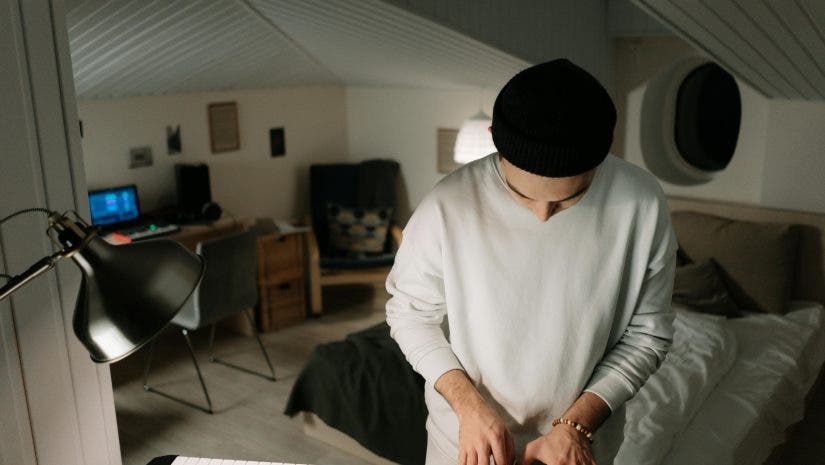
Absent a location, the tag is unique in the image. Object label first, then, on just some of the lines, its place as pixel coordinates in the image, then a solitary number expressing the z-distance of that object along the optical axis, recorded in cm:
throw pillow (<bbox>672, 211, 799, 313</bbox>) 364
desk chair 373
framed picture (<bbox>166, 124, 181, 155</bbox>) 481
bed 258
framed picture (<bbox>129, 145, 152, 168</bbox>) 460
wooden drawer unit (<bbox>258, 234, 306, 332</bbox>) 480
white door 129
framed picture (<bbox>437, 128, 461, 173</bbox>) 541
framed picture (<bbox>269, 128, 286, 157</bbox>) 551
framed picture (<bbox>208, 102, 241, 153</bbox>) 506
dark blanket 302
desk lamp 100
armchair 562
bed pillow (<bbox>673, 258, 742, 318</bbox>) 355
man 119
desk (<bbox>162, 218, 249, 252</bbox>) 430
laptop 421
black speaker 467
